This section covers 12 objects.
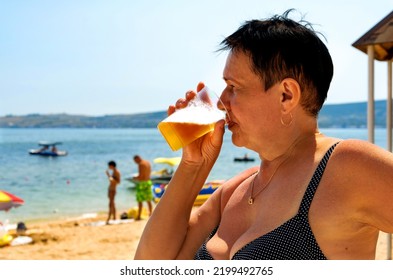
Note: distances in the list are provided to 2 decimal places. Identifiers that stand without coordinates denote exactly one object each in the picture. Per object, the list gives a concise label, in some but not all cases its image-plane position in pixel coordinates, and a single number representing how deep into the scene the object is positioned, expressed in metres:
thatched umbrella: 3.72
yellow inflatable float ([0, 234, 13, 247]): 8.60
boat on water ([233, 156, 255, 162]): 41.44
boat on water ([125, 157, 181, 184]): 19.92
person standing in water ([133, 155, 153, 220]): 10.84
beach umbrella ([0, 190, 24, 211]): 9.02
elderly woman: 1.08
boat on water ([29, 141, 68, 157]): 51.46
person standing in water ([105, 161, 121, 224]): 11.17
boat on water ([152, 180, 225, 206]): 11.81
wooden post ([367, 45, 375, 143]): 3.95
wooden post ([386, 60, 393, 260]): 4.24
